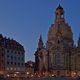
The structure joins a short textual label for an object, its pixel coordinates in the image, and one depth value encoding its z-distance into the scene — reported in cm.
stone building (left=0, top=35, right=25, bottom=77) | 6493
